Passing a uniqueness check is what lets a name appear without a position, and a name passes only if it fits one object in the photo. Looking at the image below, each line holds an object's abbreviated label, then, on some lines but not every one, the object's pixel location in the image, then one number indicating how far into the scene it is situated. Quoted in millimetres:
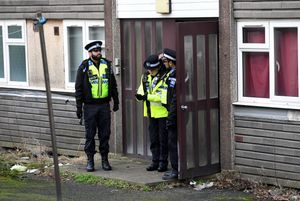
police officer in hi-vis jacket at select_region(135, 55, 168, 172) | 12219
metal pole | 8445
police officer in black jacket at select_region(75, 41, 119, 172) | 12531
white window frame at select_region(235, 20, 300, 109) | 11336
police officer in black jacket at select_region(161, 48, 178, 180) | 11781
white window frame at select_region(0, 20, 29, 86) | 15750
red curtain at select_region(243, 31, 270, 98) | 11805
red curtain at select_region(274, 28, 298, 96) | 11352
